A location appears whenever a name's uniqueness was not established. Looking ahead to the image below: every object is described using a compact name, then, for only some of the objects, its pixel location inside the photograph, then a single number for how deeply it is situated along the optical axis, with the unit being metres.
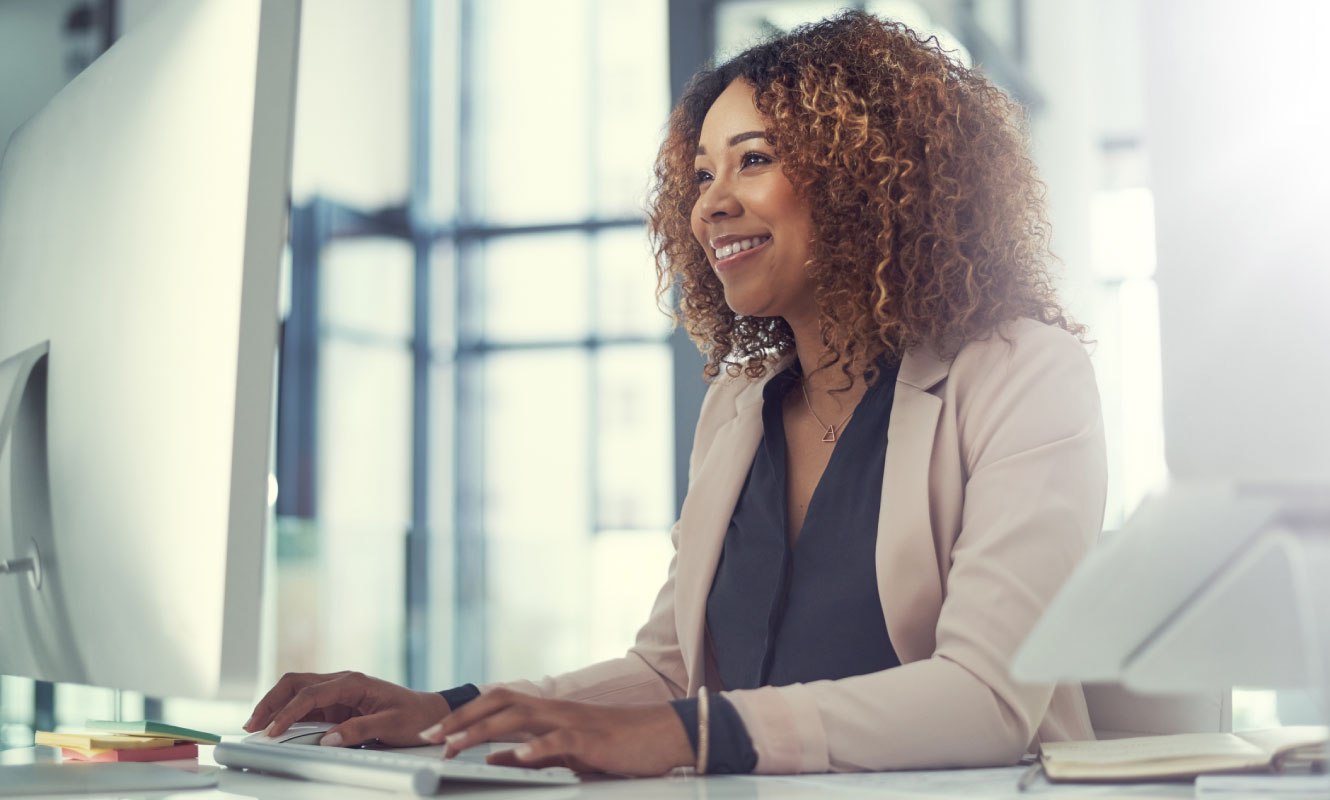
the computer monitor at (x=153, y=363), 0.63
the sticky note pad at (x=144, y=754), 1.03
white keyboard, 0.76
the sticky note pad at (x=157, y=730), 1.08
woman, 0.95
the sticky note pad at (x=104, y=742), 1.03
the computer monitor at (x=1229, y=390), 0.61
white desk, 0.78
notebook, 0.77
